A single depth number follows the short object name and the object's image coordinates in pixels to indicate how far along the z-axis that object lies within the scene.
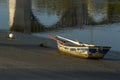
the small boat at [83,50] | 14.87
